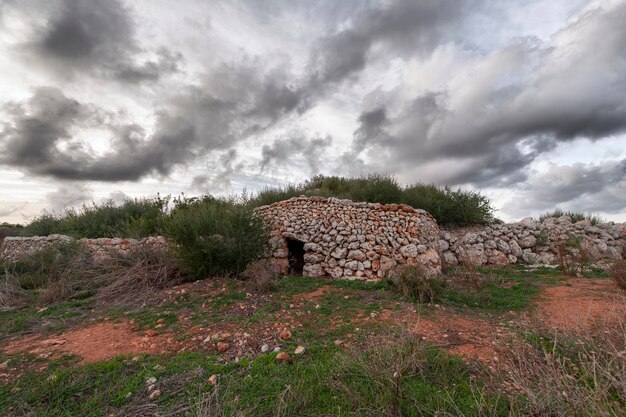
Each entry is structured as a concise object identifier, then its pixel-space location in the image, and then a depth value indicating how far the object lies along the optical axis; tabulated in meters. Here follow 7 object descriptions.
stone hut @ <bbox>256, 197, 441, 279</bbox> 8.08
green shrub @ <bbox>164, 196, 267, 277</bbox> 7.18
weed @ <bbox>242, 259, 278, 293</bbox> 6.27
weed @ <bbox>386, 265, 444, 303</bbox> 5.71
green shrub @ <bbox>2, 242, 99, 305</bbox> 6.71
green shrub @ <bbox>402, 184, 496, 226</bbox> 11.26
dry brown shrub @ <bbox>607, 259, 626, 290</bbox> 6.42
